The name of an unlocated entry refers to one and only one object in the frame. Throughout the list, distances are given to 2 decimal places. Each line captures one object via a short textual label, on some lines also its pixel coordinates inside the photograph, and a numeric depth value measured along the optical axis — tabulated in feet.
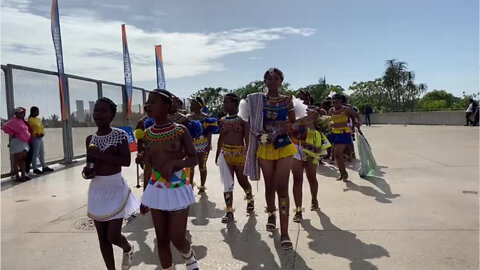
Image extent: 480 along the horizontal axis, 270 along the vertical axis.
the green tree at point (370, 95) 176.96
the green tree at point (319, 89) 158.69
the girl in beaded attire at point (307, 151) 16.09
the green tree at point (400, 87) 144.66
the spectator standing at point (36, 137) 31.24
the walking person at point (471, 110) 75.15
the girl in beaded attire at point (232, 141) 17.51
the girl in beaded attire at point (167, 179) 10.07
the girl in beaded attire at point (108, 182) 10.57
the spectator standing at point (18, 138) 28.30
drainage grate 16.51
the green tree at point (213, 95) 172.30
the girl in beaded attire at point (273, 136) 13.87
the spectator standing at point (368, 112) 104.17
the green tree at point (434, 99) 160.91
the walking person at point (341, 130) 25.86
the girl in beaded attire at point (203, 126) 21.12
